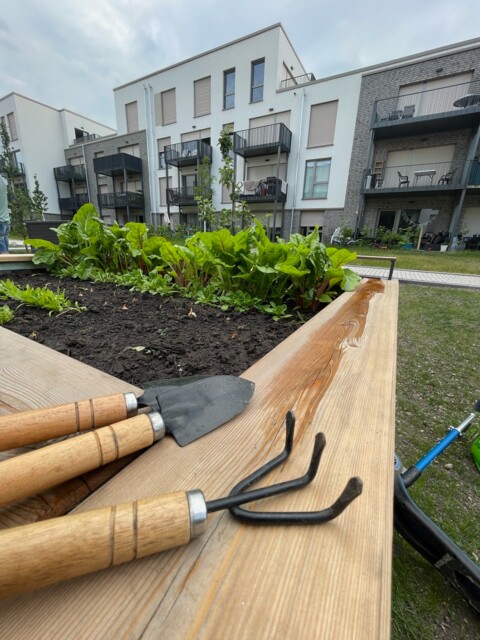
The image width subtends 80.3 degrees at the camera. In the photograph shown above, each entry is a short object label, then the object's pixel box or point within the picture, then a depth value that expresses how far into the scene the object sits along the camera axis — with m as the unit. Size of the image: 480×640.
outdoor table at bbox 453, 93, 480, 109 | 9.77
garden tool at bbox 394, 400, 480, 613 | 0.81
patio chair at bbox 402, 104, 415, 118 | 10.94
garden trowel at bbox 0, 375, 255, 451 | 0.44
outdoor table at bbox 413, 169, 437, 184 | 11.27
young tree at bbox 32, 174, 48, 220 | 18.52
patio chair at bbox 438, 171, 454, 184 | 10.91
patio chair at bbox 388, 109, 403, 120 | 11.06
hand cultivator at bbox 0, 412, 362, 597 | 0.26
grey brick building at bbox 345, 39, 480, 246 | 10.27
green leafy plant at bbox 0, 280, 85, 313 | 1.48
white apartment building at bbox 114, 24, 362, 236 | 12.63
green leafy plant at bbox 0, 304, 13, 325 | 1.30
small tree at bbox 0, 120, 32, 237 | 17.65
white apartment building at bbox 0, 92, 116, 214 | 20.89
